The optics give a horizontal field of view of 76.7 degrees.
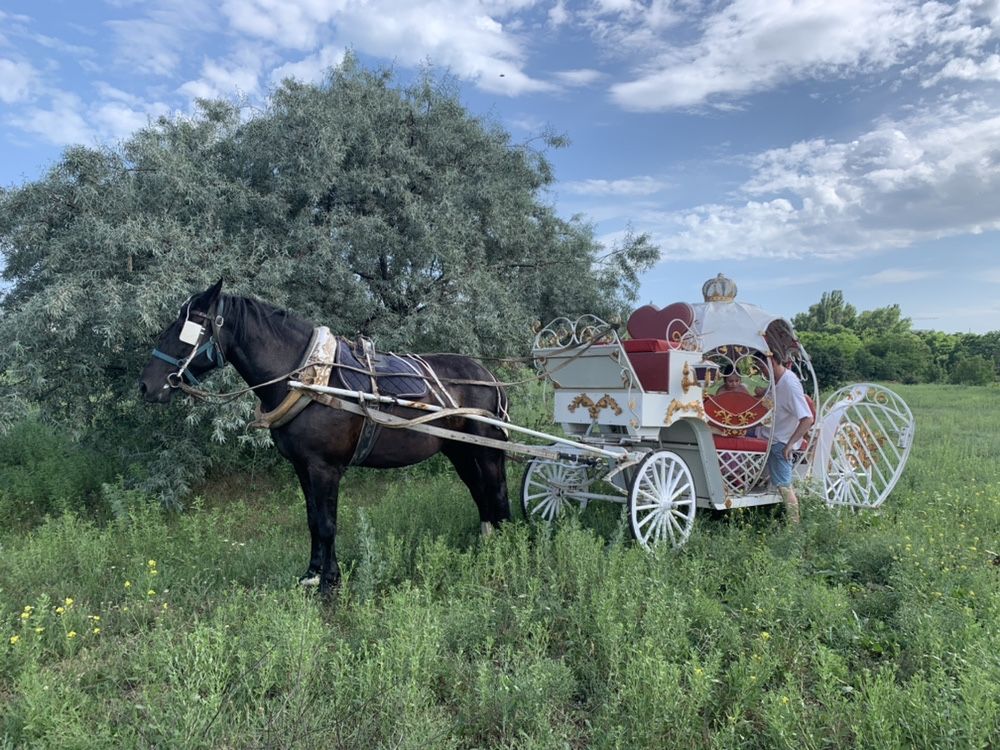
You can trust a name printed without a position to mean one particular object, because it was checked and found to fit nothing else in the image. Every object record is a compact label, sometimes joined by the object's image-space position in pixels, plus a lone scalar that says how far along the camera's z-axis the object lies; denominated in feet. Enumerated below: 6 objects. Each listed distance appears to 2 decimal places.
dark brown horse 13.58
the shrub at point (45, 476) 22.61
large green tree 20.26
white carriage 16.70
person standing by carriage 18.32
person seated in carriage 22.02
